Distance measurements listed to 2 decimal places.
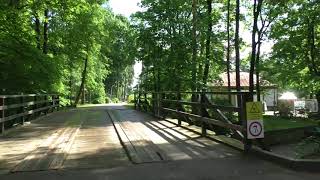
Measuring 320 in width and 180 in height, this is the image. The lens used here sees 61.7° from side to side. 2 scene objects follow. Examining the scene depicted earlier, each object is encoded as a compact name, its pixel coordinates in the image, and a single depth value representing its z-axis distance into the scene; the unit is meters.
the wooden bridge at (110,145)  4.53
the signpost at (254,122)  4.88
